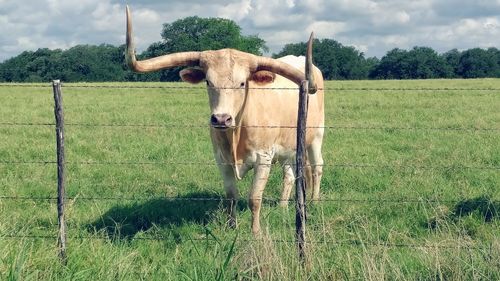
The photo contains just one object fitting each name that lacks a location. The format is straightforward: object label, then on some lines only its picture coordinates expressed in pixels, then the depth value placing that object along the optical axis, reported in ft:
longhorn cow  18.38
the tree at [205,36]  234.99
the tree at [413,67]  247.29
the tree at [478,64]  238.89
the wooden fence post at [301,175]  14.83
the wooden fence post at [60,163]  15.12
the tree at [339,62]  256.93
